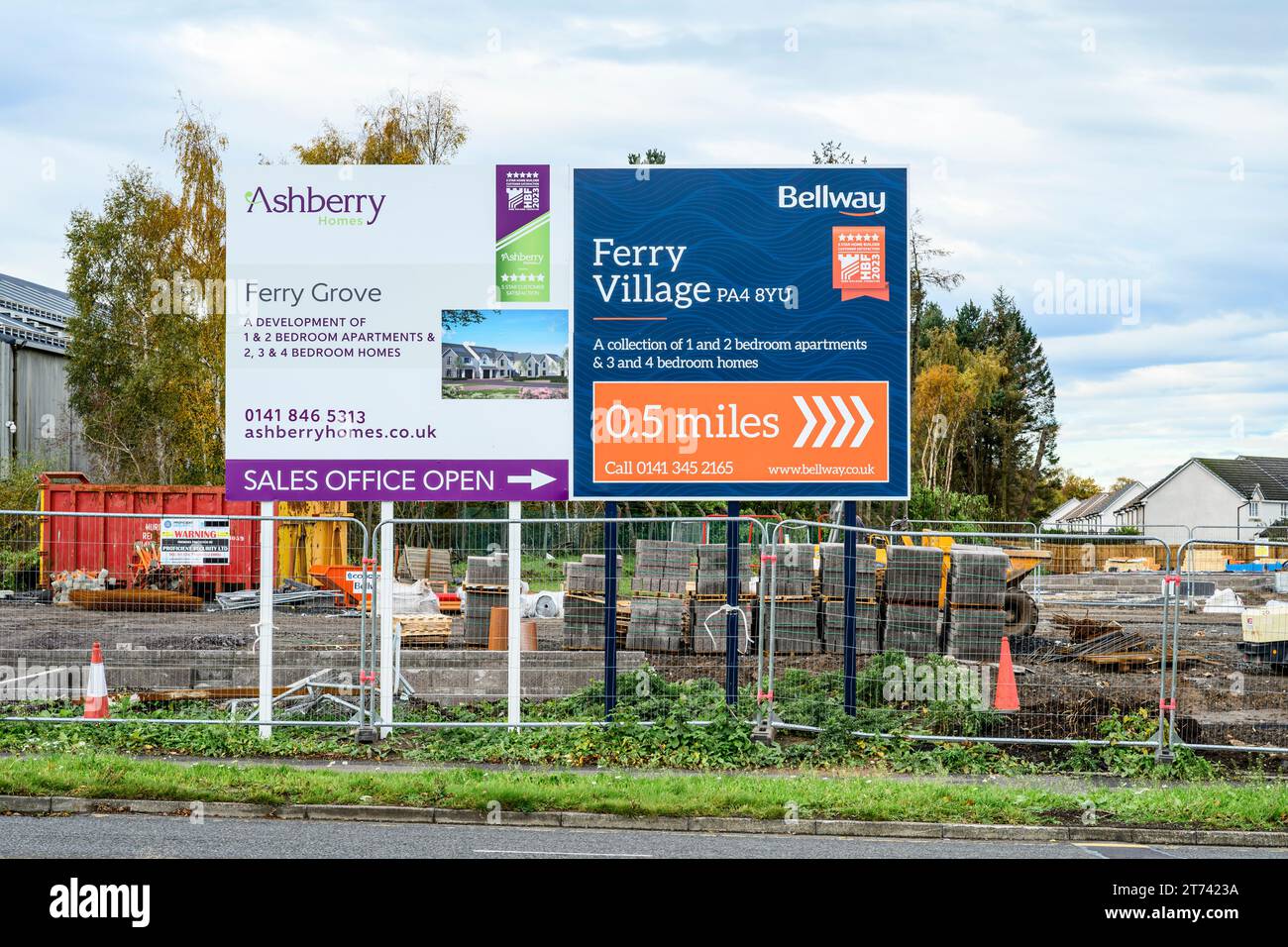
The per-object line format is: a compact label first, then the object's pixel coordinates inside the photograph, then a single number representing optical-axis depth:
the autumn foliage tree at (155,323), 41.38
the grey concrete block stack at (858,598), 15.66
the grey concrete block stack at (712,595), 16.47
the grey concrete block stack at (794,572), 16.14
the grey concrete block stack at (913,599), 13.77
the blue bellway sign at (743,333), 11.09
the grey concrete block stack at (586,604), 15.06
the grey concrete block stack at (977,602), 13.41
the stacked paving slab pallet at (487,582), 13.92
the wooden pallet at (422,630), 17.16
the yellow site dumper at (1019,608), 18.39
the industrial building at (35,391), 47.72
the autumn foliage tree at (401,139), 42.94
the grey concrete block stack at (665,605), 15.48
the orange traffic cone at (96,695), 11.31
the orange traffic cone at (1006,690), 12.66
